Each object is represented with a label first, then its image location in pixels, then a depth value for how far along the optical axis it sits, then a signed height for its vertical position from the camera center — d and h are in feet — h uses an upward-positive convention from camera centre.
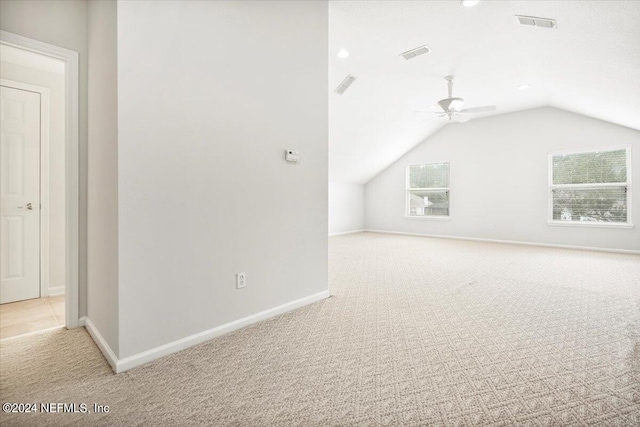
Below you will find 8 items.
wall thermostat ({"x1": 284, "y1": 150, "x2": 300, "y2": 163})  8.15 +1.55
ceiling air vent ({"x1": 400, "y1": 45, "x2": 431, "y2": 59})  11.92 +6.54
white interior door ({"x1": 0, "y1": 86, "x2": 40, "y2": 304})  9.20 +0.56
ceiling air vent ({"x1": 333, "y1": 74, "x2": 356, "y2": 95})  14.51 +6.36
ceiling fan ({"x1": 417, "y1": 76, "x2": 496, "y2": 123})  14.35 +5.25
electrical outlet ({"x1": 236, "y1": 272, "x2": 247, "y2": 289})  7.16 -1.65
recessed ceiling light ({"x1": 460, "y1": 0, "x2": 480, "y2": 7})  8.87 +6.25
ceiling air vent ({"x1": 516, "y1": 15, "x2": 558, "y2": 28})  9.32 +6.03
